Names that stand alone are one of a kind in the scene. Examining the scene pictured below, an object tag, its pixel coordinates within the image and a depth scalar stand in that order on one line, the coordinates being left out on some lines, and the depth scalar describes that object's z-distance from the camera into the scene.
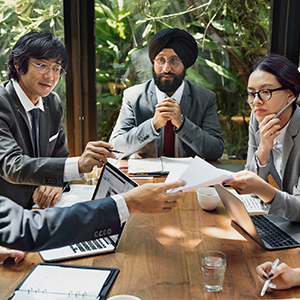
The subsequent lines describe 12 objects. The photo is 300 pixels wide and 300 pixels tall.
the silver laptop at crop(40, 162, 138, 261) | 1.25
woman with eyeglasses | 1.82
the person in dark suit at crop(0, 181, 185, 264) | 1.08
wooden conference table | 1.07
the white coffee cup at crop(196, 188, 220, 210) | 1.65
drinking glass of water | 1.06
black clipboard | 1.03
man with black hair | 1.75
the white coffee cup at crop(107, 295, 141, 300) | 0.95
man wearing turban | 2.65
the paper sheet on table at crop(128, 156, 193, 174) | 2.25
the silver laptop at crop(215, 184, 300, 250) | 1.35
